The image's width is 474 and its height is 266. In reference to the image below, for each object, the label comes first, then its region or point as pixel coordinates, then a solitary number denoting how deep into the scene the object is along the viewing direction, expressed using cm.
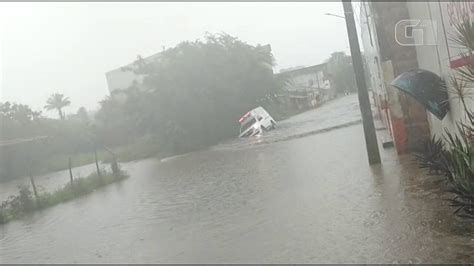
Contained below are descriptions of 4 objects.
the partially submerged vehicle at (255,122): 2861
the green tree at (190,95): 2803
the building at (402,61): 1008
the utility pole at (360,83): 1027
